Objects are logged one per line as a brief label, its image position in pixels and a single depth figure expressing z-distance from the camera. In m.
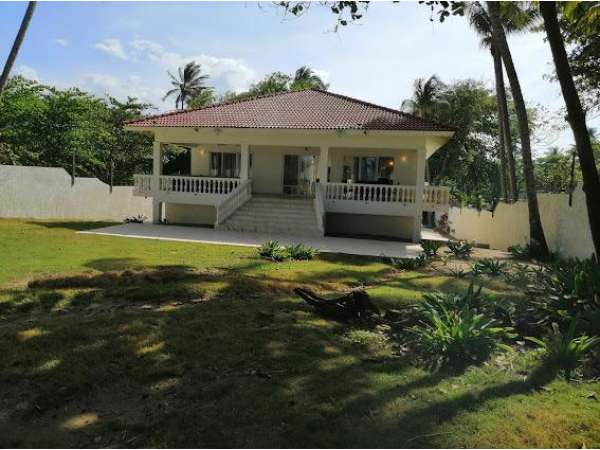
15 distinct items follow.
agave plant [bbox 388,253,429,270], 11.42
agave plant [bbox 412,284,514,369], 4.75
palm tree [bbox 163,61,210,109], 51.53
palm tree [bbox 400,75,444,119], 38.38
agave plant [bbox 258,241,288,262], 11.59
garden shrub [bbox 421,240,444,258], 13.36
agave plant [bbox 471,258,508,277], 10.17
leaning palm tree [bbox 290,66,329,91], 41.55
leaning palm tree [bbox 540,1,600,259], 7.18
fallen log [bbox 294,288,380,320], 6.26
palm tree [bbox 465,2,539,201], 16.93
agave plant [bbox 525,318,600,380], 4.63
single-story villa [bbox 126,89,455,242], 18.28
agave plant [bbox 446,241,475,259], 13.40
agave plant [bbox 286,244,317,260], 11.98
